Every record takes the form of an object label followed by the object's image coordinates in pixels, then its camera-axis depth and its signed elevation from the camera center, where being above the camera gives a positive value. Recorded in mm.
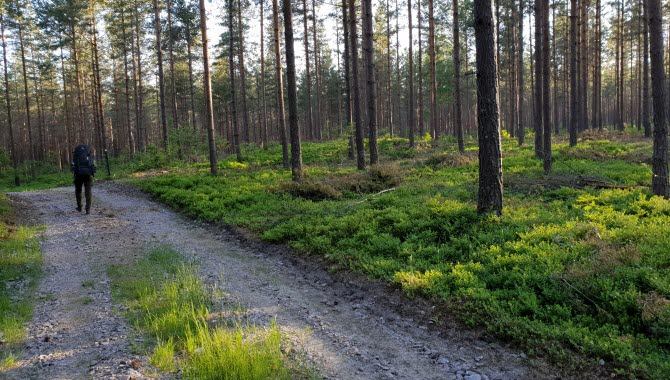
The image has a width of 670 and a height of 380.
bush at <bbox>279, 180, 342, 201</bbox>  12727 -895
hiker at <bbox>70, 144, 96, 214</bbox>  12273 +182
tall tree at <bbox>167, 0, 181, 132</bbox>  29547 +9531
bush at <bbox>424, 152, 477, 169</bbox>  16969 -174
